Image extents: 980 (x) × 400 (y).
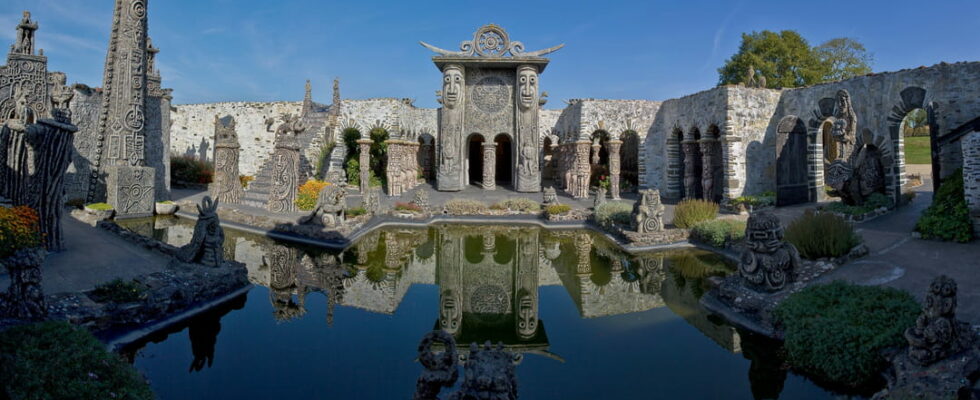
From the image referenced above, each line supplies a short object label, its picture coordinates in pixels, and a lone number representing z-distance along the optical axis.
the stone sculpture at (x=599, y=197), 17.55
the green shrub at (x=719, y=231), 12.11
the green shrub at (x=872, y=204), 13.20
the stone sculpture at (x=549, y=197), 19.06
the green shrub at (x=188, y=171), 26.69
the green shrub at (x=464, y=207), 18.41
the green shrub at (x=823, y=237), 9.44
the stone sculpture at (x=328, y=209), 14.12
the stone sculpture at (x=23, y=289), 5.73
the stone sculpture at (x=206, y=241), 8.91
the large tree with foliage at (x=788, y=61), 32.12
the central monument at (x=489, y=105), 25.16
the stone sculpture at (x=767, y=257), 7.81
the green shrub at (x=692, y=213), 13.88
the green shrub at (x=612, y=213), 14.80
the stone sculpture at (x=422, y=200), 17.97
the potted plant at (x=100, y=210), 14.81
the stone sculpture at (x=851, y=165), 13.57
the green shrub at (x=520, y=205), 18.91
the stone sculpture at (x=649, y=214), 13.27
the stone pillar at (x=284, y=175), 17.23
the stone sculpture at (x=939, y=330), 4.70
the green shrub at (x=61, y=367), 4.24
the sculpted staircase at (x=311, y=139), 25.42
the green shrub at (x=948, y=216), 9.66
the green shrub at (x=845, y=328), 5.42
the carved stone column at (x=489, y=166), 25.88
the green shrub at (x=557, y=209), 17.44
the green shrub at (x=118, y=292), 6.91
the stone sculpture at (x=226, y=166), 19.59
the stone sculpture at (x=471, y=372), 4.02
